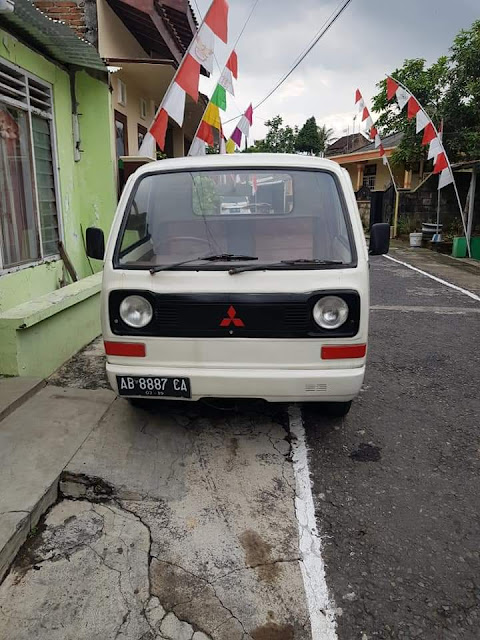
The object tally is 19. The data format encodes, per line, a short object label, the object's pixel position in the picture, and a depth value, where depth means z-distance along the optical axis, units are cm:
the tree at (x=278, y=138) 4553
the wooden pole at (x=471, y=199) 1425
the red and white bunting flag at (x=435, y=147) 1309
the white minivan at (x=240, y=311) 308
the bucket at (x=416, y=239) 1806
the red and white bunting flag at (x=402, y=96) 1298
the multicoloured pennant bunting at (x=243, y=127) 1253
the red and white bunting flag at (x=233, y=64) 905
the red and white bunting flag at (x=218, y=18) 639
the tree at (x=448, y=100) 1531
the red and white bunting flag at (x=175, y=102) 639
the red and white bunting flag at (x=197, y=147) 866
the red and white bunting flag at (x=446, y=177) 1342
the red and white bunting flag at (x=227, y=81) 893
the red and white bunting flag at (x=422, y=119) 1273
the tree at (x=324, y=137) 4577
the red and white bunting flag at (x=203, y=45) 634
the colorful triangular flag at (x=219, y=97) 896
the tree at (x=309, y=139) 4459
